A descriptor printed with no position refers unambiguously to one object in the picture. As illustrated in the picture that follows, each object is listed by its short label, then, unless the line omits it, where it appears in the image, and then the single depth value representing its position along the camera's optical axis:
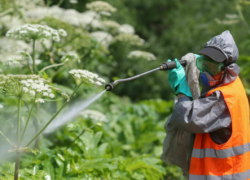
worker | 4.77
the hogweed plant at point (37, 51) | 4.84
